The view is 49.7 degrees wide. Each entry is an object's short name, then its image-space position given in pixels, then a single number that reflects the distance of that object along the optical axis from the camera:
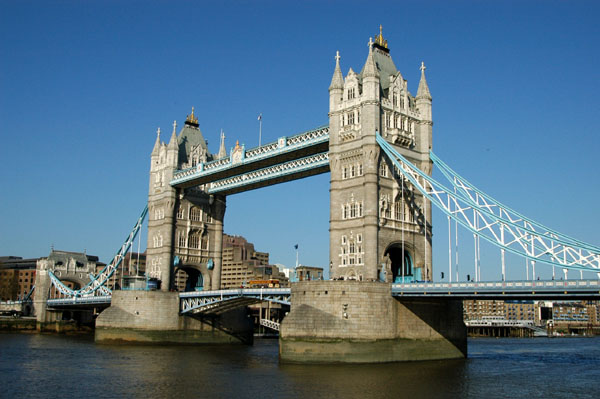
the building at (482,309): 188.93
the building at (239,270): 154.00
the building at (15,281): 157.25
